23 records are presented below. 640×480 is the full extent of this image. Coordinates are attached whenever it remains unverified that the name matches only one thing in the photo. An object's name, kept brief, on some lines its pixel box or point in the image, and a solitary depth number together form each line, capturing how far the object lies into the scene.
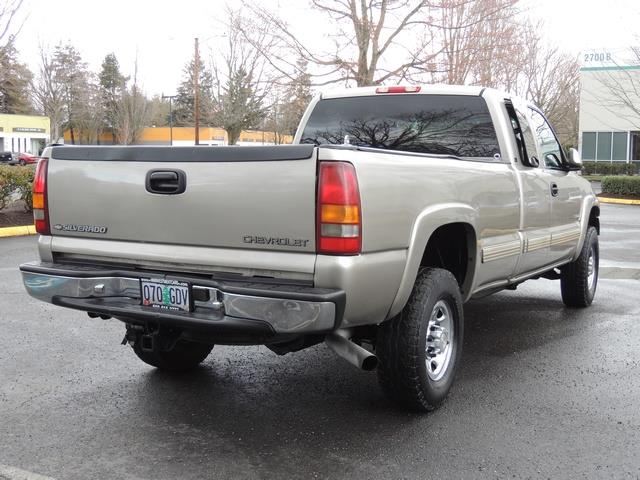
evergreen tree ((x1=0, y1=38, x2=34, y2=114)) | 51.22
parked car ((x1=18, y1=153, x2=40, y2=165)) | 52.78
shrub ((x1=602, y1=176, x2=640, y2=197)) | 24.03
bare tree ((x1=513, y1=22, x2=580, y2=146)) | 37.53
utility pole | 29.74
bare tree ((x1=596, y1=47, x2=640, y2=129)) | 34.00
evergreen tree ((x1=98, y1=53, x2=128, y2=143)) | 53.72
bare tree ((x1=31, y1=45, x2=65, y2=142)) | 49.03
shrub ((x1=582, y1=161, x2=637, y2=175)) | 36.31
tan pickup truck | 3.36
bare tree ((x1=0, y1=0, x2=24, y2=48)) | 15.37
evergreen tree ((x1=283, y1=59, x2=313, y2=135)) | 19.27
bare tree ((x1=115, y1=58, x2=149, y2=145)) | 49.44
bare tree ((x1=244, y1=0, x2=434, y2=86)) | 18.42
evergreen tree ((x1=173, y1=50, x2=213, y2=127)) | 39.06
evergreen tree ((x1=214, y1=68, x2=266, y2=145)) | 33.16
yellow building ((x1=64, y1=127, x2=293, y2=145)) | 49.09
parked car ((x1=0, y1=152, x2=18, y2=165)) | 52.97
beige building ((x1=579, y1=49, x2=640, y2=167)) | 36.22
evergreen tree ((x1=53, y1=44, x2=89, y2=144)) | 51.97
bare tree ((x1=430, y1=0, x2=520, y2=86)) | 19.19
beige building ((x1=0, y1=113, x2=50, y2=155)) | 65.31
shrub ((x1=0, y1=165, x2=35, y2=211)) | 13.98
